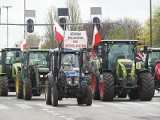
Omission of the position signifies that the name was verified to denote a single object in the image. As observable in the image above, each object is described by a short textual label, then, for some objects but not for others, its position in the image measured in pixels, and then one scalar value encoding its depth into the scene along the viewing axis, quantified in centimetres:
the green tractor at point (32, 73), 3106
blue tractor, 2553
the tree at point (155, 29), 9444
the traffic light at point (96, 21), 4743
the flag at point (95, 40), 3066
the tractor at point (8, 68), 3606
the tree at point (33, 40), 12456
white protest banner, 2658
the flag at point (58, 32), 2694
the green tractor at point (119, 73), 2881
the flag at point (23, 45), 3656
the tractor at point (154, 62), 3472
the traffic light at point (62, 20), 4763
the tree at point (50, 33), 9149
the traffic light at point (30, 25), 5047
